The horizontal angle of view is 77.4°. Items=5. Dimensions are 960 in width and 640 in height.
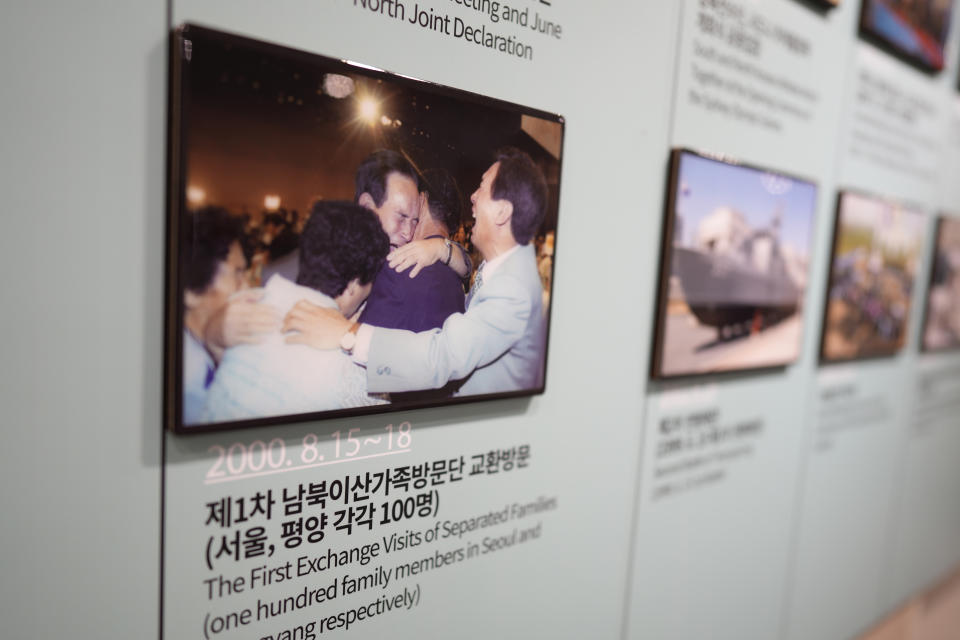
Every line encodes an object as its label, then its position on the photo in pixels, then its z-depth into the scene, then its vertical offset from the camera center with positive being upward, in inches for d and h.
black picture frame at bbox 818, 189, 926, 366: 95.0 +0.1
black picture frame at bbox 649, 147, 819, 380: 69.3 +0.4
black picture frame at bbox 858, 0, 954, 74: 92.4 +39.2
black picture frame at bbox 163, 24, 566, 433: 38.1 +10.1
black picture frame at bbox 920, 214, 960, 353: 119.5 +2.0
